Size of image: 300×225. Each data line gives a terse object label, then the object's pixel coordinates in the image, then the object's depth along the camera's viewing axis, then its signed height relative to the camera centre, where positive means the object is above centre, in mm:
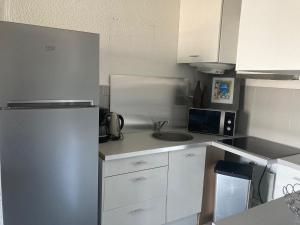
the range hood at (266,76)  2191 +69
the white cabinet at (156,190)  1809 -850
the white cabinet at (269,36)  1238 +248
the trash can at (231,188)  2119 -888
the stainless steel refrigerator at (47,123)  1329 -268
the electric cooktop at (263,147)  1941 -522
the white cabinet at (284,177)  1607 -592
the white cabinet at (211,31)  2221 +449
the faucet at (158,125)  2528 -451
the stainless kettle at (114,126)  2066 -392
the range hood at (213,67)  2415 +140
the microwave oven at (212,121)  2400 -381
